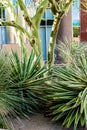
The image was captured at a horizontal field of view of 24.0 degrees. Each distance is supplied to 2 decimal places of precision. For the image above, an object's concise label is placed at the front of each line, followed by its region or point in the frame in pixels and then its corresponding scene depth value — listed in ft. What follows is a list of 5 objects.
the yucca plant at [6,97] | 11.15
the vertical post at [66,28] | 29.96
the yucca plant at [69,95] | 11.25
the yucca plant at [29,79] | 12.35
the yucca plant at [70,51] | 14.68
